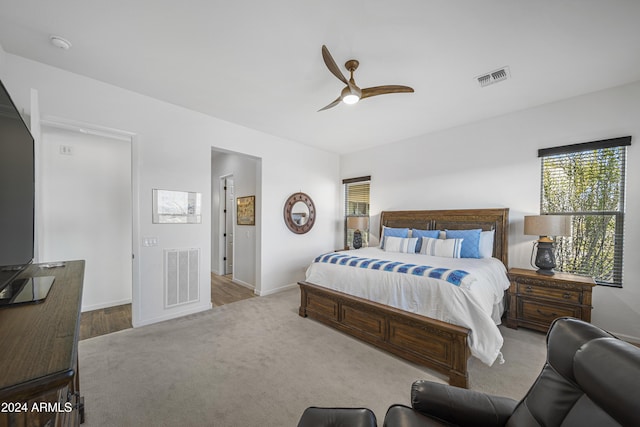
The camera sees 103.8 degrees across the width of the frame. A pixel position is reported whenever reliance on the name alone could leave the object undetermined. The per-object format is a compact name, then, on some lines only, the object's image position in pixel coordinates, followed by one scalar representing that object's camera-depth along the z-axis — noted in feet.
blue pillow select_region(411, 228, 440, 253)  13.09
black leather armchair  2.39
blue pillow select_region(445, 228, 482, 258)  11.50
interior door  19.52
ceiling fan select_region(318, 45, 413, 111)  7.34
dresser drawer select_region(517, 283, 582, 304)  9.17
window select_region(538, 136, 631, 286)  9.70
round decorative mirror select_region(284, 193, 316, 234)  16.01
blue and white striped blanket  7.68
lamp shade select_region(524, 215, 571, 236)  9.66
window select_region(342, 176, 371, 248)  18.01
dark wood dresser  1.96
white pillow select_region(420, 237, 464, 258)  11.62
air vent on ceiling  8.63
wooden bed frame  7.02
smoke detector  7.13
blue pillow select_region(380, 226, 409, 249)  14.20
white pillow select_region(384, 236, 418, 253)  13.03
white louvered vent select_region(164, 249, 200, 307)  11.08
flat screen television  3.86
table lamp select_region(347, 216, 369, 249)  16.48
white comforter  6.86
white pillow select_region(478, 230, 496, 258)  11.55
